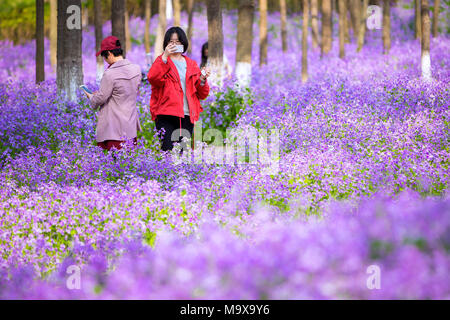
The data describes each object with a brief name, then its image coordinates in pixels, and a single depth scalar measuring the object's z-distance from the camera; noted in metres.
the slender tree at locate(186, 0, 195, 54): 21.27
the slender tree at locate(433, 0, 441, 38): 24.34
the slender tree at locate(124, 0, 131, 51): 25.11
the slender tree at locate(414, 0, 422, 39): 23.61
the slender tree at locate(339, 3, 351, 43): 26.71
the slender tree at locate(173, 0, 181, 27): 18.48
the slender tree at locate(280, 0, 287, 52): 24.11
